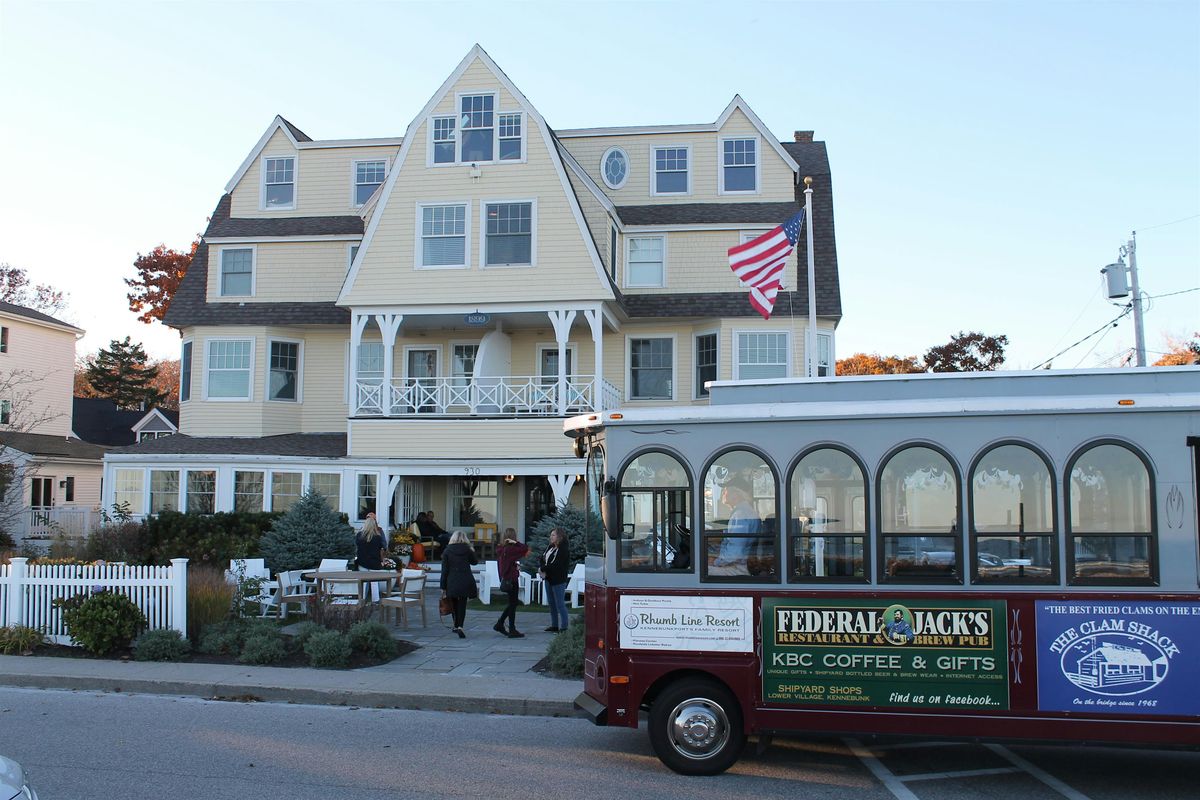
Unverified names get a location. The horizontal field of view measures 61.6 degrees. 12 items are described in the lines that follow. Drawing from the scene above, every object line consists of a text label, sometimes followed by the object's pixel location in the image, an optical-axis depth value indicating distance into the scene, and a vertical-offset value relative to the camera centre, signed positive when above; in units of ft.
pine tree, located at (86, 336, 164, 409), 191.52 +19.68
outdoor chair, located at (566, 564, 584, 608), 56.54 -5.75
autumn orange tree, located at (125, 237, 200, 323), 167.84 +33.70
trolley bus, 24.77 -2.06
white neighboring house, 120.16 +8.15
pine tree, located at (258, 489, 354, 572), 64.34 -3.64
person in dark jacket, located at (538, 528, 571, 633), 47.85 -4.38
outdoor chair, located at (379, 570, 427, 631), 51.29 -6.13
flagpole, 56.44 +9.75
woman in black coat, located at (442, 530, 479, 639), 48.70 -4.44
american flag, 57.06 +12.66
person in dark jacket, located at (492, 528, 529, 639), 48.98 -4.62
